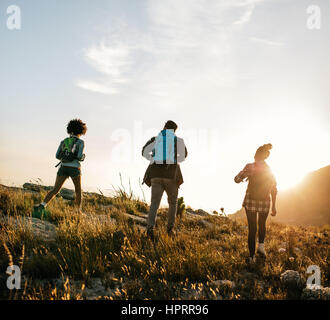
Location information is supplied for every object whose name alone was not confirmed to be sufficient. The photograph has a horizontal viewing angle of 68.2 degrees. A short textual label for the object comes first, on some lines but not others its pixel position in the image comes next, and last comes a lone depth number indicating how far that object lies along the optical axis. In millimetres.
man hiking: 4875
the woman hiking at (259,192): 4480
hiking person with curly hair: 5465
